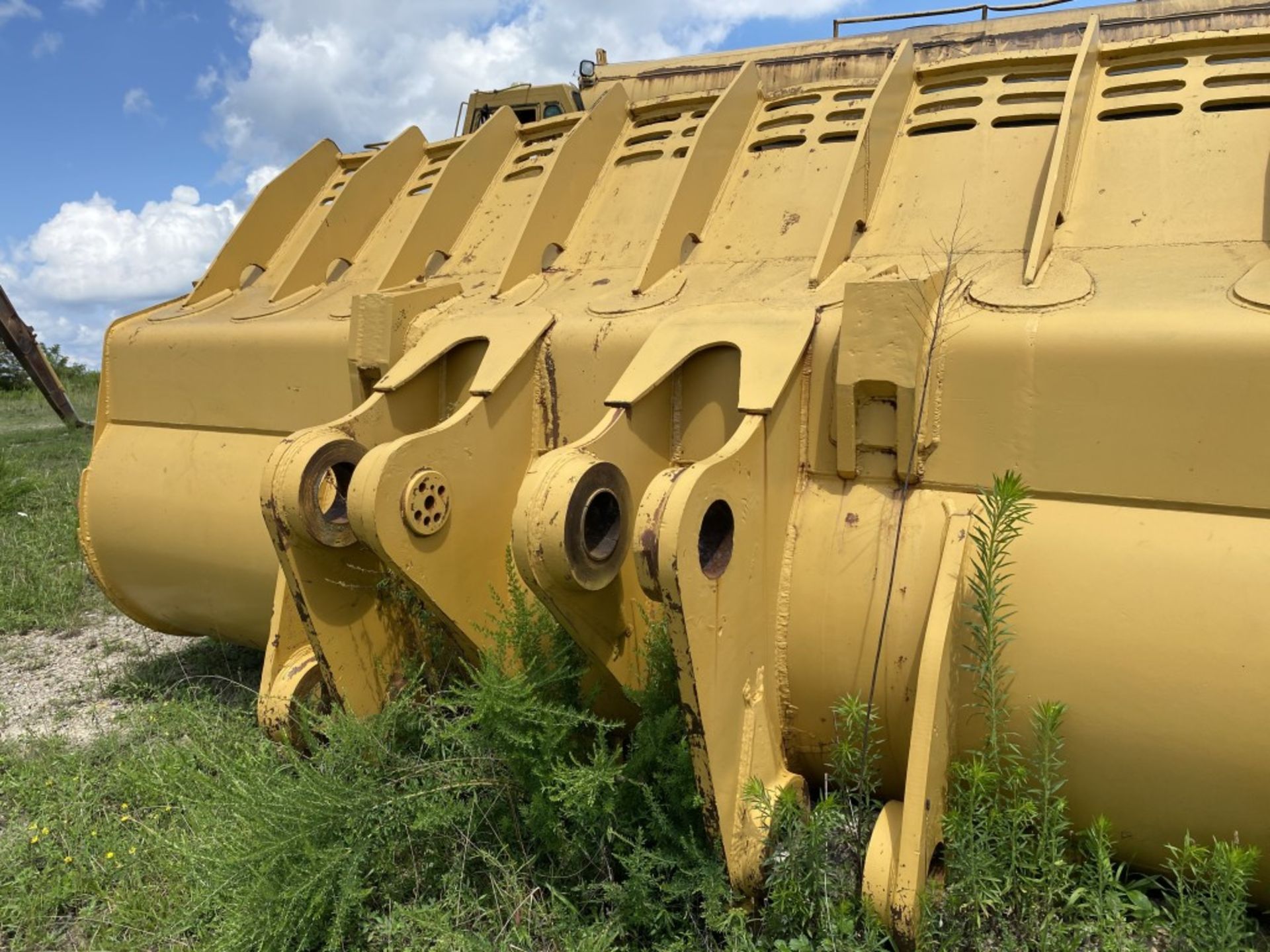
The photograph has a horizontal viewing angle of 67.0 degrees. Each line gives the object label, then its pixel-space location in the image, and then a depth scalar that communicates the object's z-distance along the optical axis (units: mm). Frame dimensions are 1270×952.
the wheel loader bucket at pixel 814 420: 2354
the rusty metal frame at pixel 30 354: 11516
